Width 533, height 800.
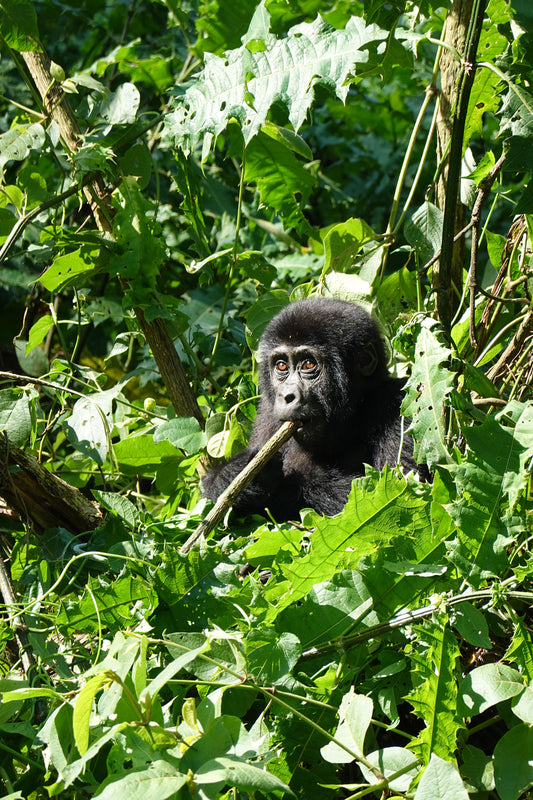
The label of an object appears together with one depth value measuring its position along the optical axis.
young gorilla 5.78
